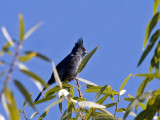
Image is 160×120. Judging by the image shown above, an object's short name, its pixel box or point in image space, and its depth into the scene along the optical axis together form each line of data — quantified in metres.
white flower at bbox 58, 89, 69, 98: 5.03
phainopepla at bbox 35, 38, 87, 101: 10.71
